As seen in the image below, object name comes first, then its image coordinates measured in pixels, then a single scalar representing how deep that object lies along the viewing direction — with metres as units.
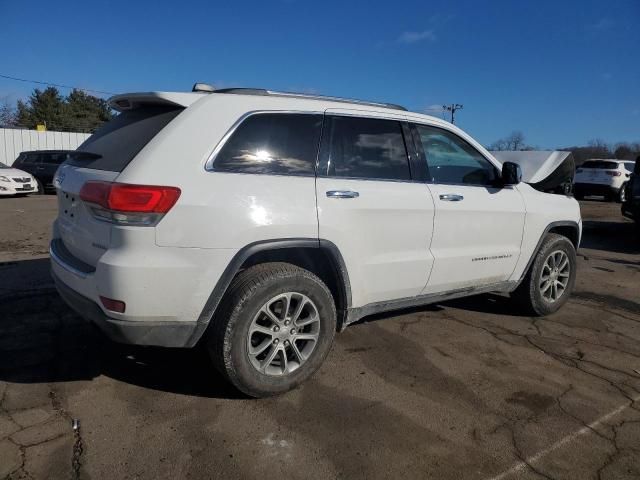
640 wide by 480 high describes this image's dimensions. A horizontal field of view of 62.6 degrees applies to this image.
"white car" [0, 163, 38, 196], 16.64
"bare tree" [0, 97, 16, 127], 56.44
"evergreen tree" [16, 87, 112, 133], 55.91
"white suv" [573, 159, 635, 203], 20.23
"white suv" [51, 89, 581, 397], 2.84
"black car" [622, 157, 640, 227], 10.61
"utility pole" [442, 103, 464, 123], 54.76
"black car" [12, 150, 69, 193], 19.61
